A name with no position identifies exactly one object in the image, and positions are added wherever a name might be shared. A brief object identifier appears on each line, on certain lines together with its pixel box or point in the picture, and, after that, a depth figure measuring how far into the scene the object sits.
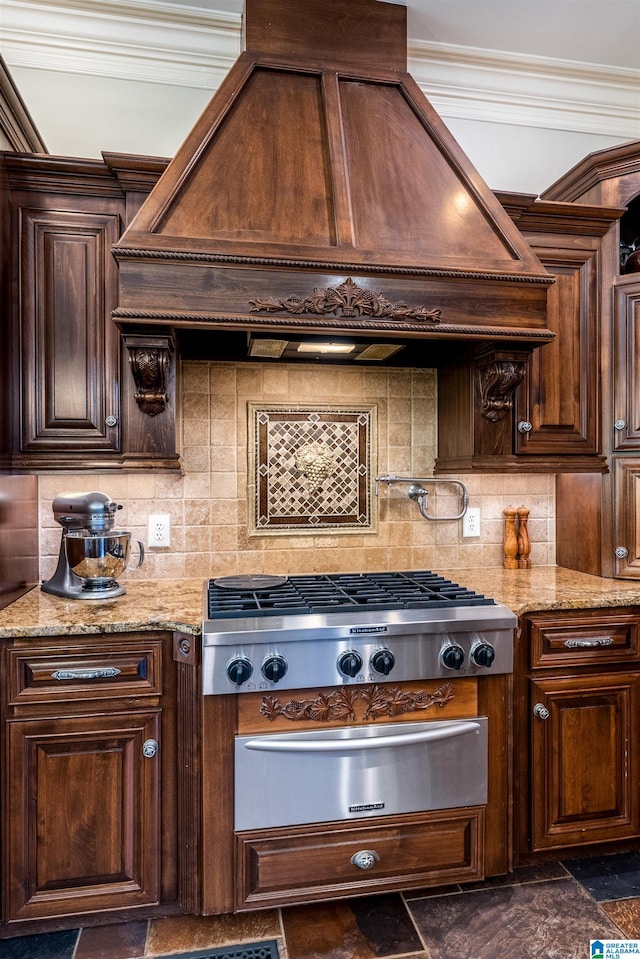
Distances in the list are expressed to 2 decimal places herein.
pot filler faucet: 2.46
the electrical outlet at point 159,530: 2.28
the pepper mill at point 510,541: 2.53
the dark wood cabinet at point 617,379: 2.26
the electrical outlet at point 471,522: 2.54
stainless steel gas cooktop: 1.64
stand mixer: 1.89
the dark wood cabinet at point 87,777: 1.63
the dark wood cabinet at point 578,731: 1.91
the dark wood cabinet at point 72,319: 1.93
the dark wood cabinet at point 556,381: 2.23
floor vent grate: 1.58
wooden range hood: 1.74
